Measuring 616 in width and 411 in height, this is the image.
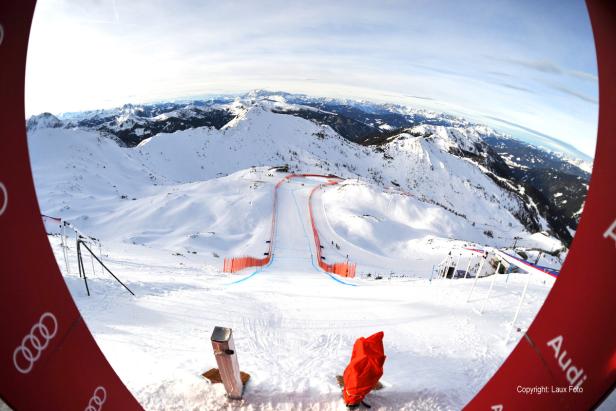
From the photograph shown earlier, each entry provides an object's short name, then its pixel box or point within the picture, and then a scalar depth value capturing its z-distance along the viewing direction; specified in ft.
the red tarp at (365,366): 14.65
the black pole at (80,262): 29.86
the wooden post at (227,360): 13.41
